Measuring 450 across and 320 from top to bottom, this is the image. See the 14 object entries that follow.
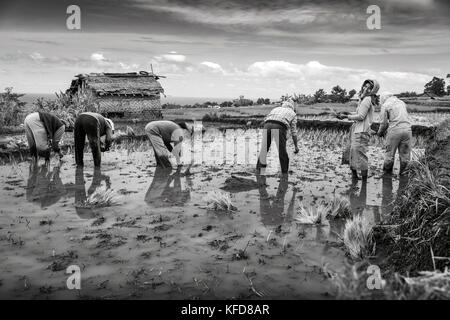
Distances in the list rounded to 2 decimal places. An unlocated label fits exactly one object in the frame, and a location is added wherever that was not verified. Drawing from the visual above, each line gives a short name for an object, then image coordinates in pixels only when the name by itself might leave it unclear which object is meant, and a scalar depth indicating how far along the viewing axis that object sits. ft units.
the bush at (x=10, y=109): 46.61
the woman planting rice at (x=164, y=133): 24.75
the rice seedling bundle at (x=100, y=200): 16.58
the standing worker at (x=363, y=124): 21.07
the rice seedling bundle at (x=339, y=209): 15.19
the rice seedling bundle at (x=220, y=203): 16.16
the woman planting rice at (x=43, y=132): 24.63
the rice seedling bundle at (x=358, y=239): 11.19
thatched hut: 64.08
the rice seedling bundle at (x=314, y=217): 14.34
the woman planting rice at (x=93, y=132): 23.76
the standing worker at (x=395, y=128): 21.71
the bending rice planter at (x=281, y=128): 22.44
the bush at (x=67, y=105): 47.73
